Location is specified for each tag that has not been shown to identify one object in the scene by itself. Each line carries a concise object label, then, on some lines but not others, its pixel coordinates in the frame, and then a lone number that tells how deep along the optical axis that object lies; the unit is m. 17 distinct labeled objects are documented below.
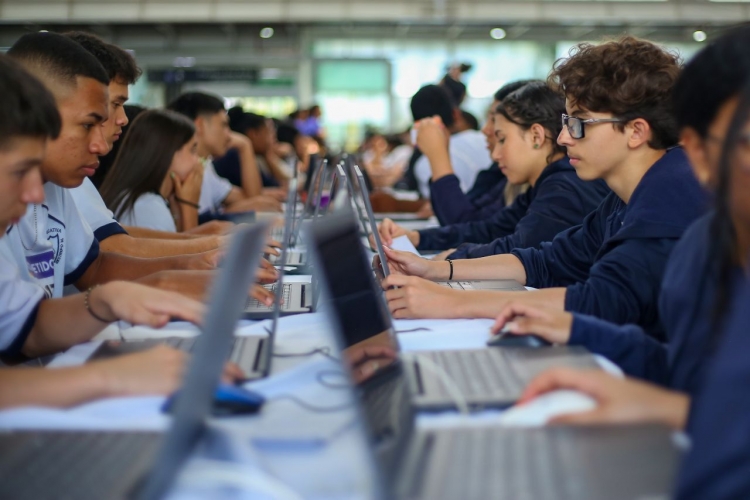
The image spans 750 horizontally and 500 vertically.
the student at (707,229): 0.98
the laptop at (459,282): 1.82
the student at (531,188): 2.61
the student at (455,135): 4.39
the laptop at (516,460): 0.82
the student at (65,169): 1.73
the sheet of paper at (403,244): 2.88
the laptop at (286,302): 1.69
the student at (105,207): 2.36
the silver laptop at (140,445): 0.78
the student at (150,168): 3.08
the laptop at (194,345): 1.26
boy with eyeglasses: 1.63
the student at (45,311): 1.07
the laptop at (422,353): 1.05
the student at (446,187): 3.47
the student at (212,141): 4.57
